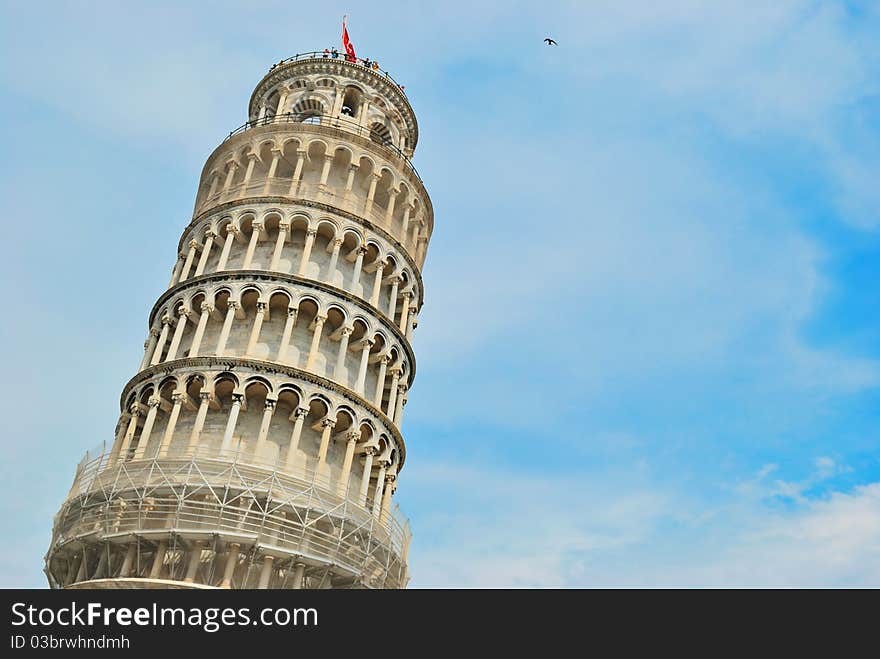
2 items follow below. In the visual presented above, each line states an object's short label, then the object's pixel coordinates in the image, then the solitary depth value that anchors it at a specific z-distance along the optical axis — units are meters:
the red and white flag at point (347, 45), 45.91
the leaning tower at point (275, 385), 27.00
